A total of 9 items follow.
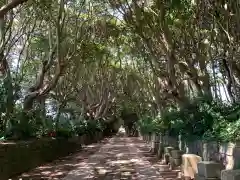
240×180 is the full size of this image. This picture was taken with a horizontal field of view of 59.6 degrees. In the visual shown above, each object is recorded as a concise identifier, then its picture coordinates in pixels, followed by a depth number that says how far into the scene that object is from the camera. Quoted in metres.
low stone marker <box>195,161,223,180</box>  4.25
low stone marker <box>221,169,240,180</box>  3.06
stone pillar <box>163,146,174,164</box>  7.80
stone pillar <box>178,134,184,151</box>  7.58
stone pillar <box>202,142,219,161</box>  5.15
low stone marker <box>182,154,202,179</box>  5.29
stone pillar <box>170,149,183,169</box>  6.93
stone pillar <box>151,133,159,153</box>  11.29
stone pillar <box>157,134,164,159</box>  9.53
